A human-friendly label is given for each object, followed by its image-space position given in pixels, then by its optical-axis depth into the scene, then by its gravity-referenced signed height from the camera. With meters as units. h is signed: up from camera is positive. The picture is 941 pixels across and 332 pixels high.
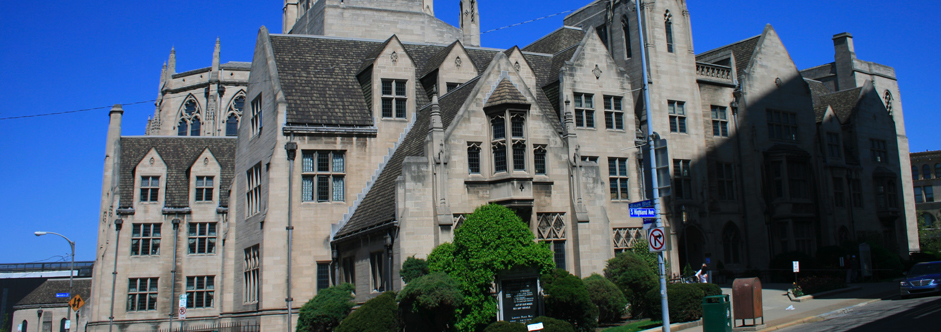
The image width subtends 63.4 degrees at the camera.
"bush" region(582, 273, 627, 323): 25.61 -1.02
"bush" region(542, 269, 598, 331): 23.84 -1.12
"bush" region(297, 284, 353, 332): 26.25 -1.29
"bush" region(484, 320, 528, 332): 21.16 -1.63
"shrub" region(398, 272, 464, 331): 22.28 -0.83
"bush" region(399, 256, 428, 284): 24.45 +0.07
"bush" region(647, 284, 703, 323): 25.34 -1.30
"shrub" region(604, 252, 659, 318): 28.06 -0.47
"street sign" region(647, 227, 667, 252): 20.84 +0.65
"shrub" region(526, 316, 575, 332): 21.83 -1.66
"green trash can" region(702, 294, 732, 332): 21.06 -1.50
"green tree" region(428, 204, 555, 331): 23.39 +0.39
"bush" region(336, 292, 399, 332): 23.38 -1.38
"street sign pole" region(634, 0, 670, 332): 20.64 +2.00
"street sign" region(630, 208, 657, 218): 21.69 +1.47
